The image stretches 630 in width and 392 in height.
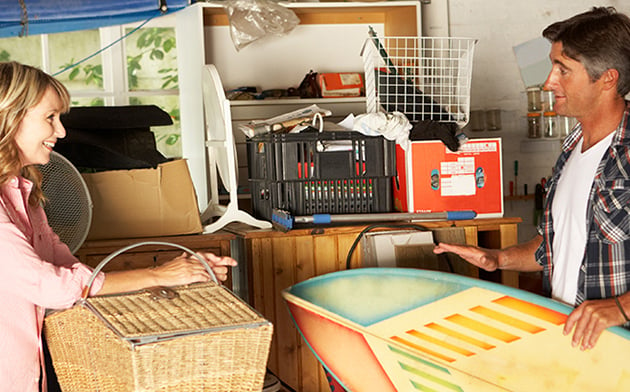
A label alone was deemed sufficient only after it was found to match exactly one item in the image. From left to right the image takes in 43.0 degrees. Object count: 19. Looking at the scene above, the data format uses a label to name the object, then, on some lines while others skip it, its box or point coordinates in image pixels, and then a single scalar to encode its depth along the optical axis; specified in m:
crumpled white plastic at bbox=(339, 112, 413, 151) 3.13
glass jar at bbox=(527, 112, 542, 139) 4.67
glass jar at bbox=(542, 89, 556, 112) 4.63
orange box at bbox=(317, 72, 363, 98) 4.15
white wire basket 3.24
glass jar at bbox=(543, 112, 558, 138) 4.67
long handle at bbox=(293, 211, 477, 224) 3.10
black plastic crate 3.13
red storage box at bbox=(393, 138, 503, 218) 3.20
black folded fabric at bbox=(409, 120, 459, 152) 3.19
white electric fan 3.18
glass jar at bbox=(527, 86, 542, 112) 4.66
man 1.95
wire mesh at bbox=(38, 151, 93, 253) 2.57
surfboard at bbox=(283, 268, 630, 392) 2.07
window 4.26
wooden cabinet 3.01
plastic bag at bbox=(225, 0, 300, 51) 4.02
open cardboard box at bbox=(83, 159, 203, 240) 3.00
